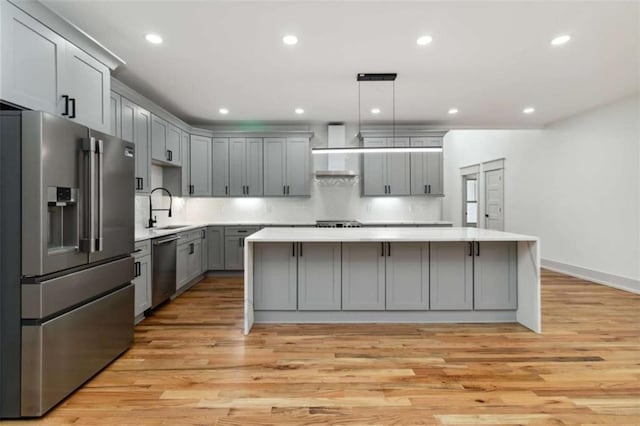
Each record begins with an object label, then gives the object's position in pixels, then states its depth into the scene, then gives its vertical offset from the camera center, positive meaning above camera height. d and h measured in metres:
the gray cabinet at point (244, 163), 5.98 +0.89
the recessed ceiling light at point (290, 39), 2.95 +1.56
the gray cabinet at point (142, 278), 3.37 -0.68
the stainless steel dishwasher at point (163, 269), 3.75 -0.68
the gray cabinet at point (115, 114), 3.49 +1.05
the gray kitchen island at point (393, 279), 3.45 -0.69
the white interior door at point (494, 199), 7.34 +0.30
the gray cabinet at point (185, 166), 5.45 +0.79
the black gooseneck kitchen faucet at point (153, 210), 4.71 +0.04
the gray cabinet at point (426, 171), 6.04 +0.75
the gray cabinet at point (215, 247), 5.70 -0.59
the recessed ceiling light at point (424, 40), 2.96 +1.56
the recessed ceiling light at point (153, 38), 2.92 +1.56
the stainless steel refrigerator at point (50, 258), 1.88 -0.28
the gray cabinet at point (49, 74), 2.07 +1.02
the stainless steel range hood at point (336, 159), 5.70 +0.95
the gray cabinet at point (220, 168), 5.97 +0.81
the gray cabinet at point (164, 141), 4.47 +1.02
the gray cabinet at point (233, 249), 5.72 -0.63
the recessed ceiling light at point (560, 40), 2.97 +1.57
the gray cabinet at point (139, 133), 3.73 +0.94
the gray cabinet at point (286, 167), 5.99 +0.82
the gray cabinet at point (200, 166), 5.74 +0.82
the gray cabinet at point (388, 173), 6.03 +0.71
